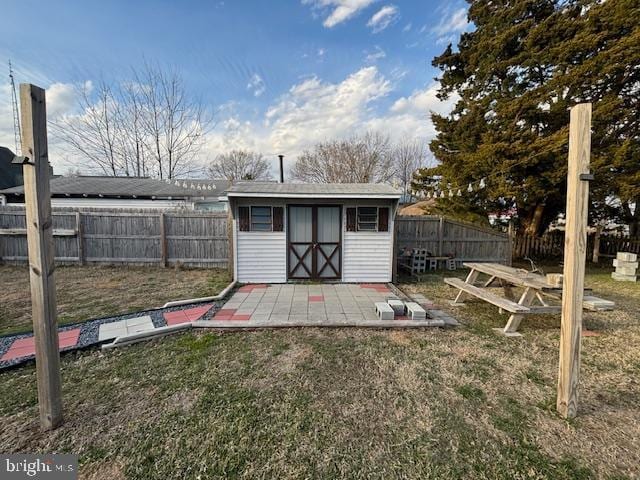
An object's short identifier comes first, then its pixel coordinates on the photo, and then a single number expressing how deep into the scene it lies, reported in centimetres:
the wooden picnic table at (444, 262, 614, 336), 383
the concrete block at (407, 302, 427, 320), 430
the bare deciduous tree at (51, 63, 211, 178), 1506
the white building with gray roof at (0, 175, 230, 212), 1205
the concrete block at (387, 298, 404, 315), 455
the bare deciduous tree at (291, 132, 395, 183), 2058
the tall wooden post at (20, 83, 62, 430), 183
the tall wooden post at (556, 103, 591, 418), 200
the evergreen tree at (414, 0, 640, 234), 743
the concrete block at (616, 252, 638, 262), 758
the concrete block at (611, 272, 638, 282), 763
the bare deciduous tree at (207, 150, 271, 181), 2697
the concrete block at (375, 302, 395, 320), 427
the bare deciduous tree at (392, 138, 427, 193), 2348
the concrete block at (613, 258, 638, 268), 757
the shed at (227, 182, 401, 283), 669
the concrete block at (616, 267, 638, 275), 761
